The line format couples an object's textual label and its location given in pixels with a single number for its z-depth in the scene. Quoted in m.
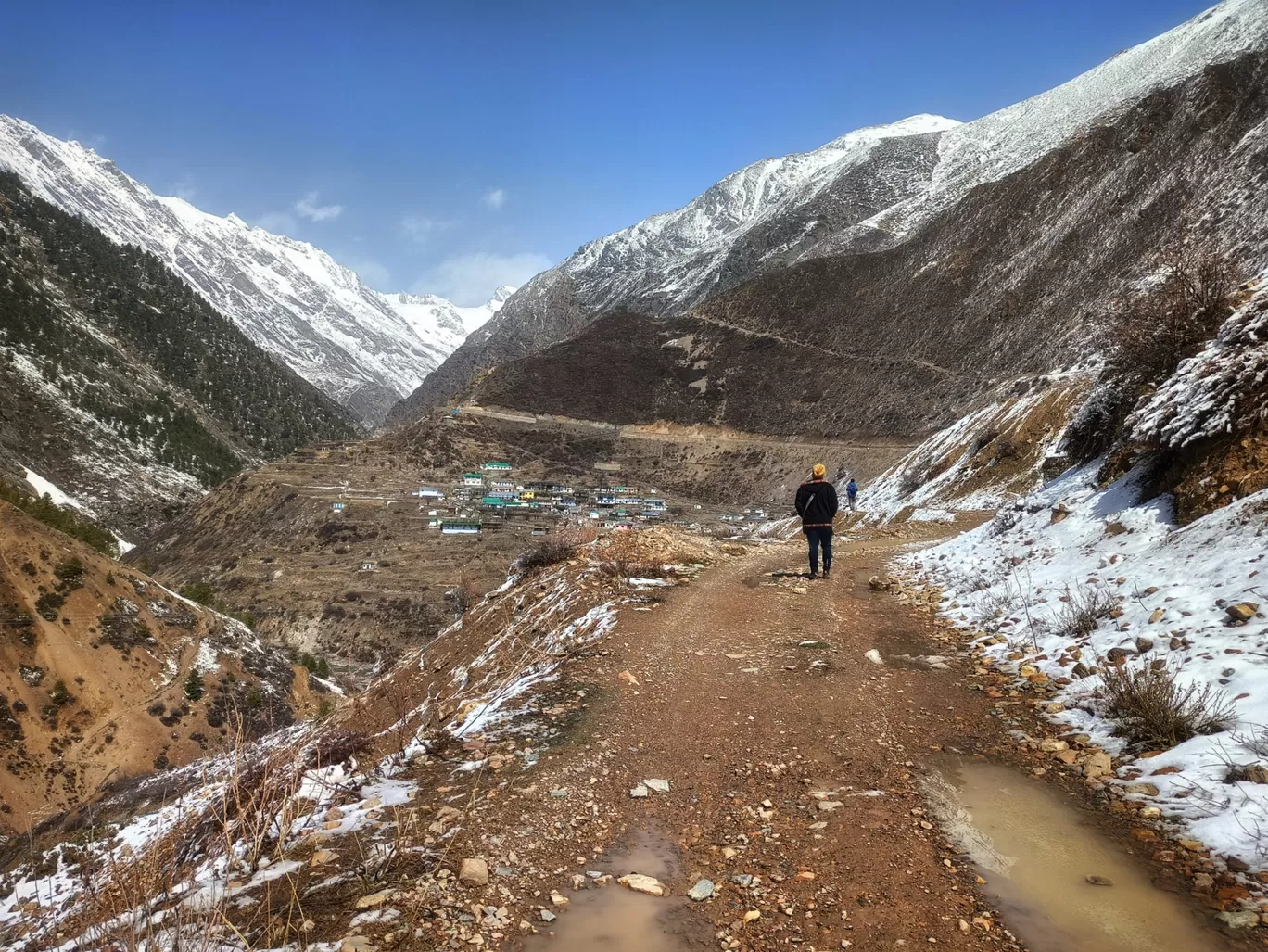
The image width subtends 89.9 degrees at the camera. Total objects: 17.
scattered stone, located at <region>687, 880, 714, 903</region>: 3.48
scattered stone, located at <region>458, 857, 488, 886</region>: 3.48
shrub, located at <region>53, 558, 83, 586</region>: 35.12
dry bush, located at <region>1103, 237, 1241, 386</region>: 10.44
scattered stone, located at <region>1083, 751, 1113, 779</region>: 4.57
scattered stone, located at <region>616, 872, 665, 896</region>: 3.55
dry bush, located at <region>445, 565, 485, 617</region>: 19.53
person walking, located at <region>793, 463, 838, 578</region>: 12.08
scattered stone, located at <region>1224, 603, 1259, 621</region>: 5.31
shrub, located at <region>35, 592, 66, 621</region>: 33.28
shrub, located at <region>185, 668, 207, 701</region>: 36.28
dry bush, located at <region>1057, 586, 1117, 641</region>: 6.67
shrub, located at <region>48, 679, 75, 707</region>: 31.43
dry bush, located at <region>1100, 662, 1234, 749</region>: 4.44
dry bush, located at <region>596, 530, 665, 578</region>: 12.78
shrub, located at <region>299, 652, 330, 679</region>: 53.22
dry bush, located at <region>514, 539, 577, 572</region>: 15.05
